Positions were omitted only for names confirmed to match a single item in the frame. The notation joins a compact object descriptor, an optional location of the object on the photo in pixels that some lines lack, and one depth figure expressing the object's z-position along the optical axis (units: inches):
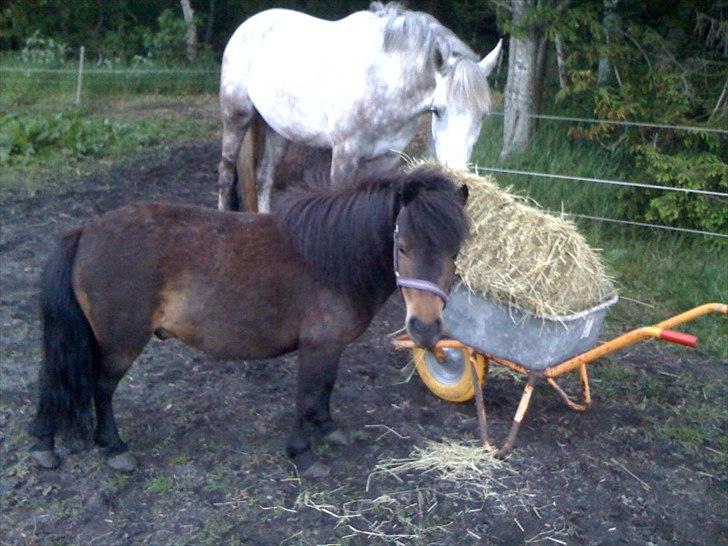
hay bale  153.0
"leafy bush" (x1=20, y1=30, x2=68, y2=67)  506.3
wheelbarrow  152.4
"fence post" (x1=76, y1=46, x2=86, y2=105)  448.2
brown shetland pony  140.3
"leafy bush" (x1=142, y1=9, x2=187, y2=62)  559.8
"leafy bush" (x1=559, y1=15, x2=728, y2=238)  268.5
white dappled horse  208.5
